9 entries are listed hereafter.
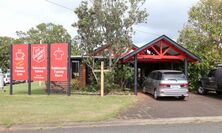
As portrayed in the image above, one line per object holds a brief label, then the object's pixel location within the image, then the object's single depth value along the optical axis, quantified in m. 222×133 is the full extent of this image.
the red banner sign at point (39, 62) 10.80
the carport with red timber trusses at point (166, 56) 11.12
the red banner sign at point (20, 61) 10.92
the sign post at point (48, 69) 10.73
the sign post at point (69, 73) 10.47
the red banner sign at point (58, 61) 10.63
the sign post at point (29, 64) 10.86
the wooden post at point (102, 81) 10.52
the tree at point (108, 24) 11.38
